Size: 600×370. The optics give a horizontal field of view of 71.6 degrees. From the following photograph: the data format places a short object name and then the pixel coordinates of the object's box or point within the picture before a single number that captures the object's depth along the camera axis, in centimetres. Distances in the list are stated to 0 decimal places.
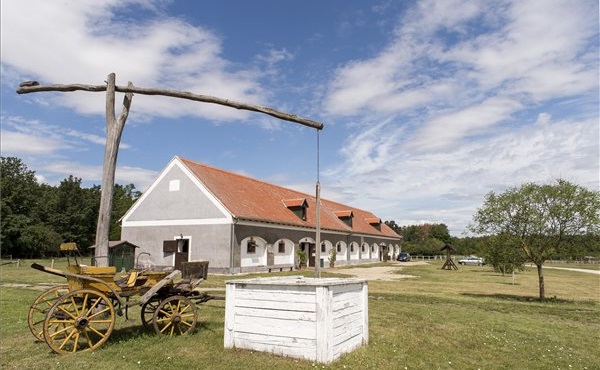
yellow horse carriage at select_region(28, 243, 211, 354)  663
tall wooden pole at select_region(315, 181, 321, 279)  822
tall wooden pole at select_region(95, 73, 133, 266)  838
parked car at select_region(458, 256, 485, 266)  5470
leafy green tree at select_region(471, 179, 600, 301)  1571
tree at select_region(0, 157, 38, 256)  4928
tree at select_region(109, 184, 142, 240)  5491
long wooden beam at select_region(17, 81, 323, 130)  891
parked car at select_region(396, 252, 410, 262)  5404
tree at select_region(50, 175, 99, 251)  5759
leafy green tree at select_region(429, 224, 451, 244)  8694
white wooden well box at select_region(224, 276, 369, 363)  618
